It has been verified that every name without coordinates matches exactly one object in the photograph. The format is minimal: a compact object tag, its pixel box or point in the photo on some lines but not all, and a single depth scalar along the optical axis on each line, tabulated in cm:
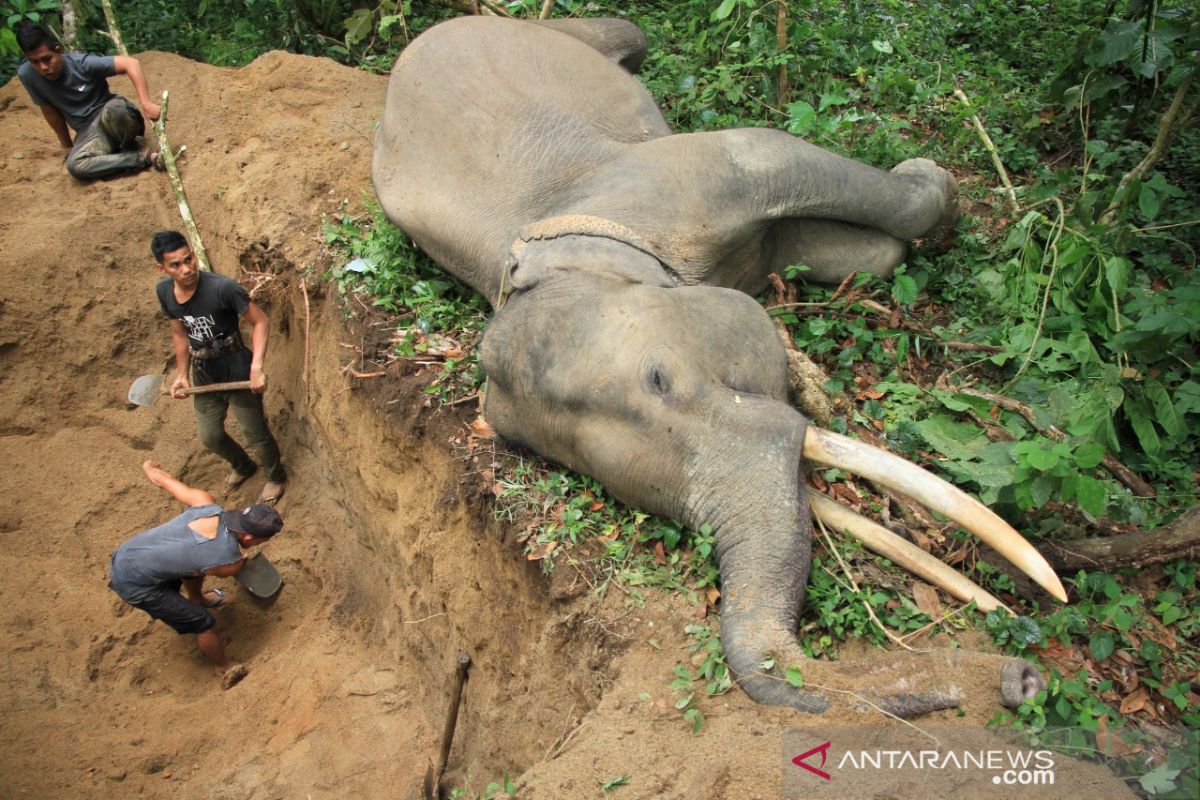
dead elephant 353
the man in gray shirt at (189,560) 529
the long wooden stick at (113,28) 748
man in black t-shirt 555
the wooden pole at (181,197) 662
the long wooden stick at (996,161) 541
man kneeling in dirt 712
